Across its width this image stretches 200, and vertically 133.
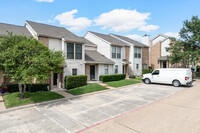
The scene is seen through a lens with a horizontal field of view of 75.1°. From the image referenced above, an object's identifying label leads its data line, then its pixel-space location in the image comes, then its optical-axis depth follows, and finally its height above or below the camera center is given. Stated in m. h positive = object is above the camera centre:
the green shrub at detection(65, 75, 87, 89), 14.71 -1.46
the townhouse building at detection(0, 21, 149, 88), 15.52 +2.71
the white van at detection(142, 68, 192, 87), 15.48 -1.04
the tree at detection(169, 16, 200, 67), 23.56 +4.53
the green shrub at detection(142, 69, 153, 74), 27.67 -0.59
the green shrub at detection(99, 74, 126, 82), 19.00 -1.38
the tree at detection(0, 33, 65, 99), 8.46 +0.63
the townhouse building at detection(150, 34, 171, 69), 29.85 +3.37
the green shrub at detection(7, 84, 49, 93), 12.63 -1.92
